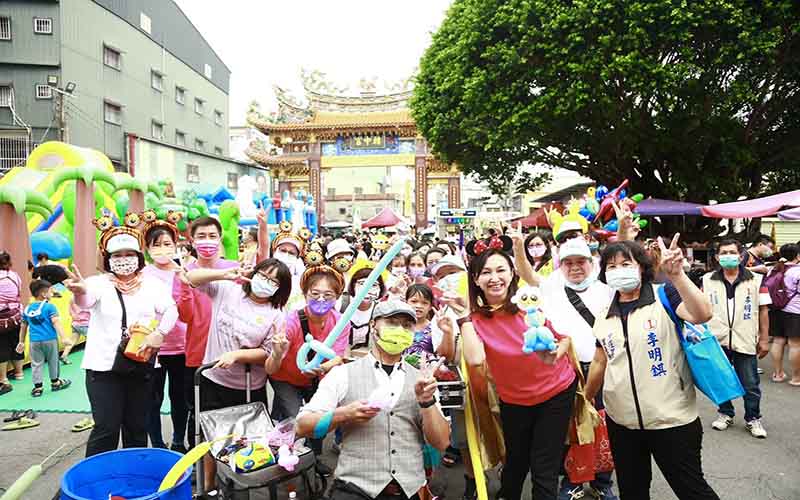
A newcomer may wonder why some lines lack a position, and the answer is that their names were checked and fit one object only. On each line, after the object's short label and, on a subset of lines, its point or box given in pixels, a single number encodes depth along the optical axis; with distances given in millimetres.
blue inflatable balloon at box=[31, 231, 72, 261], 7703
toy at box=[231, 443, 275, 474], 2857
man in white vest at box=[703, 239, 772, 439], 4844
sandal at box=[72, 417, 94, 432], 5102
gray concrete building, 19688
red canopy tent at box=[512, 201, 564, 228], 14550
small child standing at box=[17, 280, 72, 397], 6082
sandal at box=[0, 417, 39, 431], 5129
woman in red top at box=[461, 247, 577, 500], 2844
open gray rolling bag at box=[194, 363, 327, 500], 2869
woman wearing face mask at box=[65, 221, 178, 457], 3188
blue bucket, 2568
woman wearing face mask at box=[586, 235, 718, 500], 2566
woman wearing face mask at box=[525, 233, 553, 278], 5164
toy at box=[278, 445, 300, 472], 2848
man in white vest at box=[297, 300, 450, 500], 2445
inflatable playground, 7102
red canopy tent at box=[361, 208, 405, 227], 17969
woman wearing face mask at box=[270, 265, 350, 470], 3395
